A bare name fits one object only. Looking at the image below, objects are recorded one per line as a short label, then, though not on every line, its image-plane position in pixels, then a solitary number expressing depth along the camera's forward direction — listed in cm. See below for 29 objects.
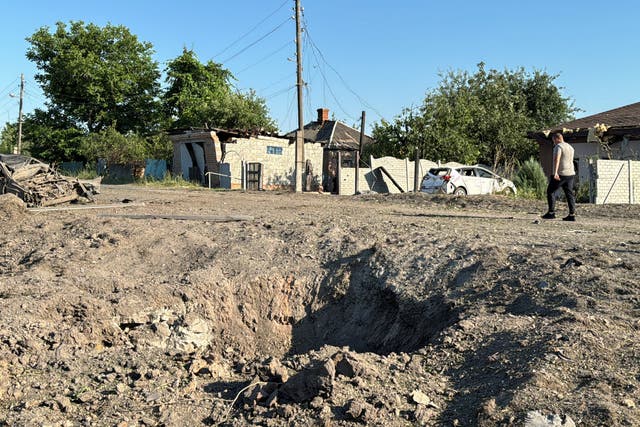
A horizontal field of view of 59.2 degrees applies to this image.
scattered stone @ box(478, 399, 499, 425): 329
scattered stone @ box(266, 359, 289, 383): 403
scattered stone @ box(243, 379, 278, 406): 375
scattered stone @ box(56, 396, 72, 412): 391
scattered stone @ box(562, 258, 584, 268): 559
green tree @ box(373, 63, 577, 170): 2503
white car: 1717
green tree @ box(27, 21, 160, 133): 3847
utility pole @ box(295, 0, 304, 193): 2304
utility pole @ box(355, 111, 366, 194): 2058
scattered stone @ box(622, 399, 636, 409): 323
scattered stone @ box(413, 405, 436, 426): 346
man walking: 969
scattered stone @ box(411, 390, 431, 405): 365
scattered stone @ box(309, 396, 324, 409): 357
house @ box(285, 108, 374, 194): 2333
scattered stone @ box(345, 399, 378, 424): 345
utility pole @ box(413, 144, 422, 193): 1892
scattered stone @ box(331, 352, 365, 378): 388
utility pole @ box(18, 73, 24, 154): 4317
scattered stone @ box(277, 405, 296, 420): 355
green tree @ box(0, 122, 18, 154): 6621
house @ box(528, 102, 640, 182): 1888
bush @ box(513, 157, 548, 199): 1752
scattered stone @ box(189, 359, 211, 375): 451
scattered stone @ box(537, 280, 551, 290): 528
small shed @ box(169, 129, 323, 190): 2623
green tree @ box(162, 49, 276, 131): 3594
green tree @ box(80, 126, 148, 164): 3419
